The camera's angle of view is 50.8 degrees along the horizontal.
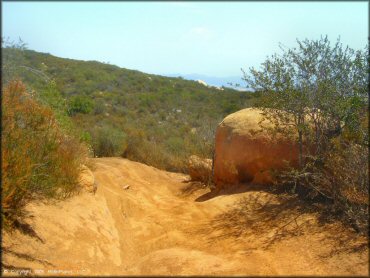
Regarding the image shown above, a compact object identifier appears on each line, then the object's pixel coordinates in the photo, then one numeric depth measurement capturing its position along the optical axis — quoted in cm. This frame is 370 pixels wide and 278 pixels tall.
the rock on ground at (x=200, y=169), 1059
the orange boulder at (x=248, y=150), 793
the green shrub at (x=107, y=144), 1337
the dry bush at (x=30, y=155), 482
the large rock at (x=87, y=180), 699
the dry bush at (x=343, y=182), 531
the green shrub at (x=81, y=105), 2025
